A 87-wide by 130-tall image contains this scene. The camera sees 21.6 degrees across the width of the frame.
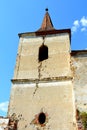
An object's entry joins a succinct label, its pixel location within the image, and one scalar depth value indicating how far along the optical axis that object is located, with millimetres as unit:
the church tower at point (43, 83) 11492
